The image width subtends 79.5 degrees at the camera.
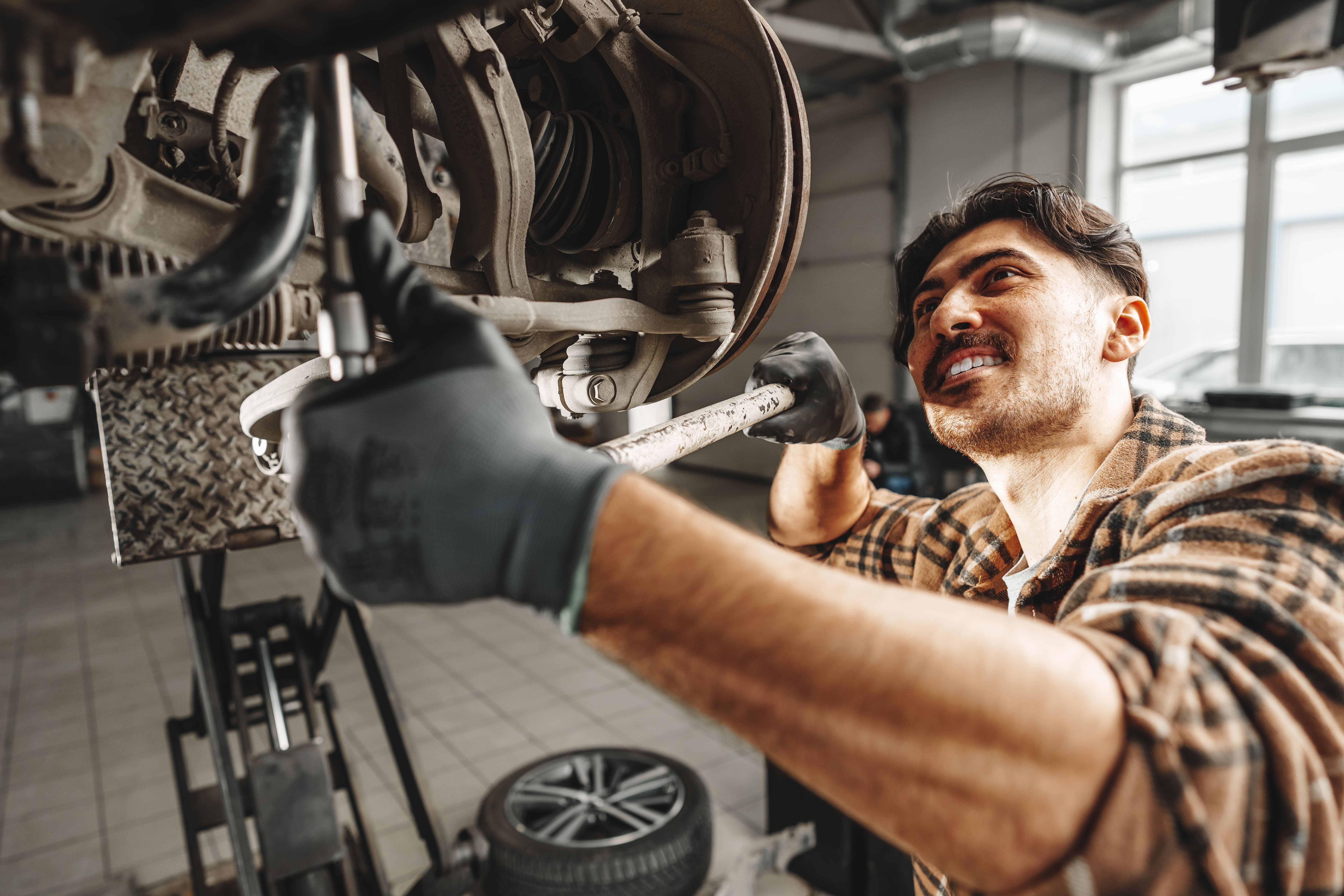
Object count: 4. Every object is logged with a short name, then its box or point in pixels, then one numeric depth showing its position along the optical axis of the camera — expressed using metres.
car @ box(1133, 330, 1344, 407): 4.98
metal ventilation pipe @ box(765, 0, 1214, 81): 4.42
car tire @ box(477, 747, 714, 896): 2.00
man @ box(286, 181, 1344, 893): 0.54
